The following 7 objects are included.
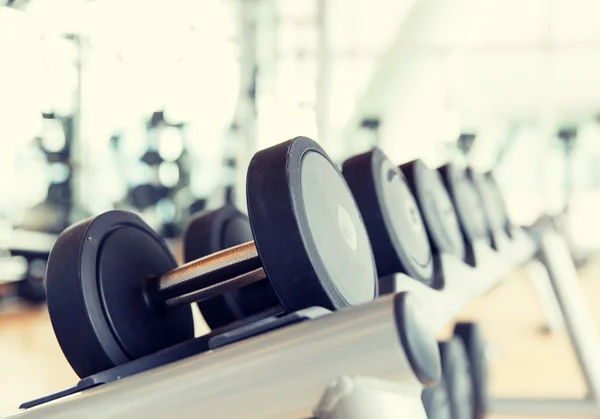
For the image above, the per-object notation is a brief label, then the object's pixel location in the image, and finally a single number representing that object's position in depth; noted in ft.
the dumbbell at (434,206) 2.93
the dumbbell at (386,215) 2.26
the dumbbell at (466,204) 3.54
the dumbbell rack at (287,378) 1.26
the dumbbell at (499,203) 4.63
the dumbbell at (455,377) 2.96
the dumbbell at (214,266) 1.61
